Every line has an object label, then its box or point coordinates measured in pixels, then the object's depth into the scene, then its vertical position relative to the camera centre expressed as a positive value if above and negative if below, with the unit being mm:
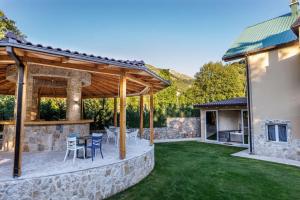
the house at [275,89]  9836 +1495
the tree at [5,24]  16547 +8501
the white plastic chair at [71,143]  6173 -912
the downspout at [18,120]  4465 -123
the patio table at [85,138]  6594 -808
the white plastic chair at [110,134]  9932 -982
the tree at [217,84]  30578 +5111
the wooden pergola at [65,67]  4469 +1545
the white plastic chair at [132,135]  10408 -1095
